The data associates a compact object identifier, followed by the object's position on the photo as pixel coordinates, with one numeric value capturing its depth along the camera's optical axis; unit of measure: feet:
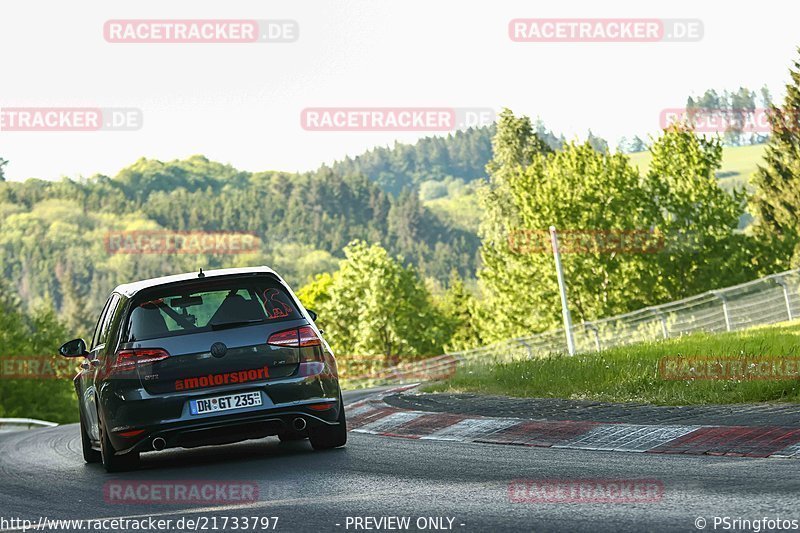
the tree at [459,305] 378.77
